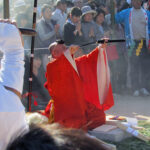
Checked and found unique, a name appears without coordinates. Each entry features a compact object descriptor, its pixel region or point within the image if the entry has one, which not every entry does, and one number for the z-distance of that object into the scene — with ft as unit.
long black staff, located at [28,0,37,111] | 28.73
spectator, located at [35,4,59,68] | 41.99
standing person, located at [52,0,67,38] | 44.31
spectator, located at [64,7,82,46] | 42.22
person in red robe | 27.66
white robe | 6.80
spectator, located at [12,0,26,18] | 44.20
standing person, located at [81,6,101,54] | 44.52
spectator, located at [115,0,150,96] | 46.95
